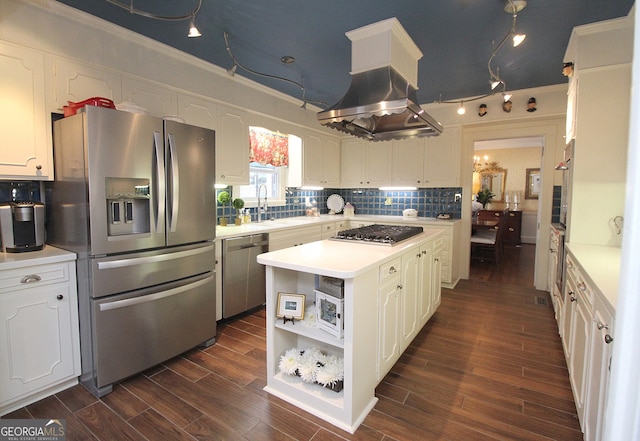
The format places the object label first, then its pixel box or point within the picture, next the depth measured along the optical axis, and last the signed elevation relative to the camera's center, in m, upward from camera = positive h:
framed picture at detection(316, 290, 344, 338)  1.81 -0.68
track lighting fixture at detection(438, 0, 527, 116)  2.06 +1.27
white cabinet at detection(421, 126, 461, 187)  4.50 +0.57
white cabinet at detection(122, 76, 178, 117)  2.58 +0.86
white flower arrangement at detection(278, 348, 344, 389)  1.91 -1.05
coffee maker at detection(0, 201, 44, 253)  2.00 -0.19
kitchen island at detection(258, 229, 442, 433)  1.73 -0.76
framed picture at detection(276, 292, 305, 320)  1.98 -0.68
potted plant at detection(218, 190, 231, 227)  3.51 -0.03
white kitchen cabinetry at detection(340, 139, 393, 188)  5.06 +0.57
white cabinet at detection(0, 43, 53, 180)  2.00 +0.51
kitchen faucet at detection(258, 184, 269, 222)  4.08 -0.10
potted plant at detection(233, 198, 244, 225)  3.63 -0.09
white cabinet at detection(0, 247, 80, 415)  1.83 -0.81
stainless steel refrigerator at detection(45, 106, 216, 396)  1.98 -0.23
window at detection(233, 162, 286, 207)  4.07 +0.17
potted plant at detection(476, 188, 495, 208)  8.20 +0.07
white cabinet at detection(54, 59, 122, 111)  2.22 +0.83
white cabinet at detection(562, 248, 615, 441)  1.30 -0.74
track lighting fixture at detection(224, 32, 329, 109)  2.74 +1.32
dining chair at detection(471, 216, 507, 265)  5.53 -0.81
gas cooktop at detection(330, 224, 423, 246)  2.43 -0.30
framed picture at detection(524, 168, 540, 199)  8.01 +0.43
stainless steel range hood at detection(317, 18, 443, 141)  2.25 +0.90
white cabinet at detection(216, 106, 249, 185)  3.30 +0.53
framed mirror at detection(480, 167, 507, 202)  8.45 +0.52
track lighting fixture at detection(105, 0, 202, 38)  1.87 +1.07
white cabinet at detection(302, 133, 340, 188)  4.66 +0.58
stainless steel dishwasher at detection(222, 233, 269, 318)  3.03 -0.77
